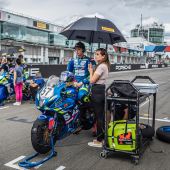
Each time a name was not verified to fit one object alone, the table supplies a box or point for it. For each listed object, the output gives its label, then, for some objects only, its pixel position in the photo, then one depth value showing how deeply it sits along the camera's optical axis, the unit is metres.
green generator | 3.32
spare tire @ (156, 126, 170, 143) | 4.09
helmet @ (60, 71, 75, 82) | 3.77
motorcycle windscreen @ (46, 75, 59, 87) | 3.59
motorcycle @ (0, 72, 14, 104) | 7.11
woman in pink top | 3.79
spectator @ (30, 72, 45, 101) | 7.44
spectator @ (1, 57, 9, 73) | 7.82
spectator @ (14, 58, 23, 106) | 7.22
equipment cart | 3.30
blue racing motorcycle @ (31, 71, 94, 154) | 3.37
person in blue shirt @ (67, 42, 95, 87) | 4.38
